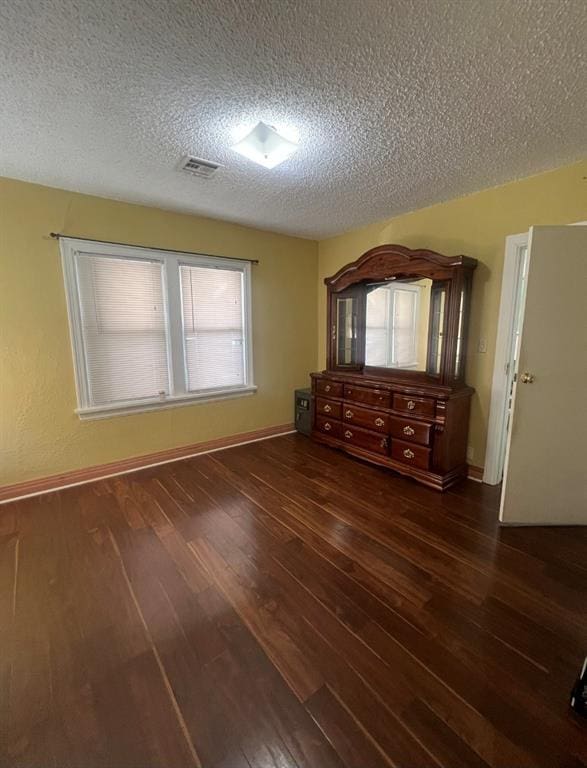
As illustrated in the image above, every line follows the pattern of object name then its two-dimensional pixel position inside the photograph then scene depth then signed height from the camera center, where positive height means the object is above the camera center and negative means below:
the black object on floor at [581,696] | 1.09 -1.24
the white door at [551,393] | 1.95 -0.40
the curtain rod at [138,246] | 2.55 +0.77
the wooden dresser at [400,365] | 2.68 -0.33
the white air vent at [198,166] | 2.11 +1.12
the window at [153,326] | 2.75 +0.06
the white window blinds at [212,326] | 3.29 +0.07
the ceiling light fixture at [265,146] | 1.76 +1.05
